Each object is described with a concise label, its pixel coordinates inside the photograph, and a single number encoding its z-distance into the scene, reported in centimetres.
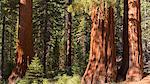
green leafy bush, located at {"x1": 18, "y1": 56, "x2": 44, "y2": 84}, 1117
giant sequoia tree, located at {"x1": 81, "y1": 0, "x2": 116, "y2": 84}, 1350
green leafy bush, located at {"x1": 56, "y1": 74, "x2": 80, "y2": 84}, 1123
